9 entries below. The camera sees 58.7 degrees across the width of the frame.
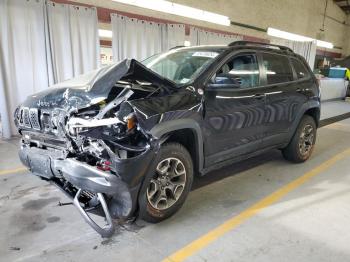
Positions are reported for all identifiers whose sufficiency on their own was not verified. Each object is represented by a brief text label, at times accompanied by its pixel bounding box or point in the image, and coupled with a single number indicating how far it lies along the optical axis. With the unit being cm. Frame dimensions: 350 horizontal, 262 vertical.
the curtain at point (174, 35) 868
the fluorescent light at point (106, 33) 741
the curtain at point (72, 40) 640
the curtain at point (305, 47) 1429
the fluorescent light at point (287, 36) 1213
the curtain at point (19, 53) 585
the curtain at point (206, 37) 952
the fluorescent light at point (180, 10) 686
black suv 250
